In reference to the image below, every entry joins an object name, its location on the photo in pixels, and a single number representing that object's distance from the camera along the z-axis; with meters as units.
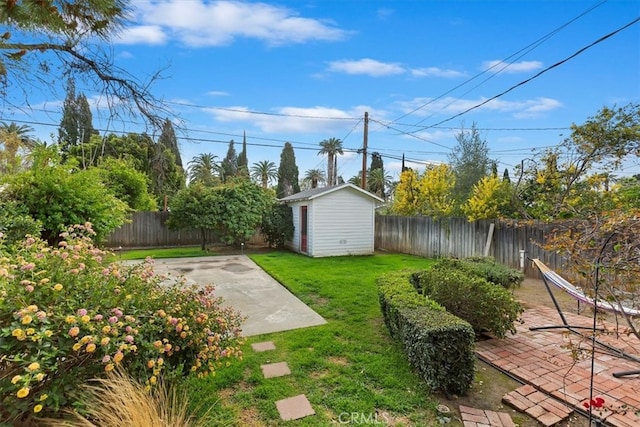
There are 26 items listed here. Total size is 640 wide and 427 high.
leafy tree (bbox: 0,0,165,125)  2.47
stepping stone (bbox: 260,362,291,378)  3.05
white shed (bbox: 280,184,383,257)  10.95
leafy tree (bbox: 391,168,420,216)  12.91
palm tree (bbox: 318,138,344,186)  30.25
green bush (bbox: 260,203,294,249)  12.53
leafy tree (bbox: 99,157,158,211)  12.30
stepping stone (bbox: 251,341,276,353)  3.63
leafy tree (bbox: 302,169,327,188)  37.16
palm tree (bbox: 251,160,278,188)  34.59
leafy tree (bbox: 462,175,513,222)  9.36
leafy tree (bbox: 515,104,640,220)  5.82
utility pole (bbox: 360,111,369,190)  13.59
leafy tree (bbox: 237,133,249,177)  32.52
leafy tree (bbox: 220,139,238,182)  31.99
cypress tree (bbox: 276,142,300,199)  32.84
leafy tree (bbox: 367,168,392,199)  29.44
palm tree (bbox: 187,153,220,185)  27.36
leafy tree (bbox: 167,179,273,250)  11.49
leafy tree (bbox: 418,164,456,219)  11.91
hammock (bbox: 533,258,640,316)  2.86
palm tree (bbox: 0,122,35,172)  7.67
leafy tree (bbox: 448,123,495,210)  11.80
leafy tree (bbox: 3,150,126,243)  4.76
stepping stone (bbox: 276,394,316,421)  2.43
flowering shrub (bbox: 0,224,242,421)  1.47
